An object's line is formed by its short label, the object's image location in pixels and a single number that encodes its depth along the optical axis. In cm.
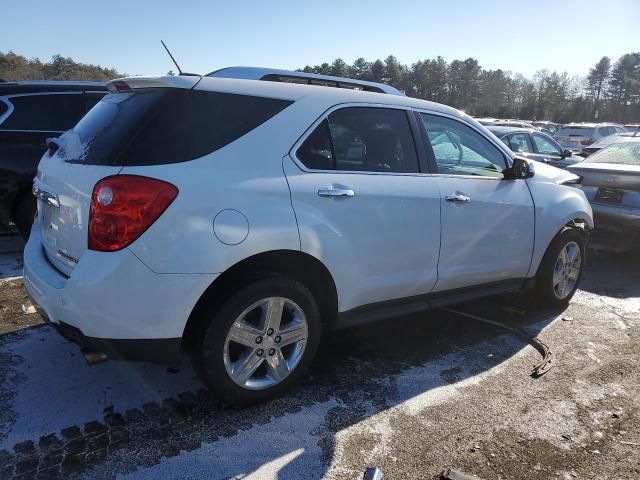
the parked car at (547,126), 3184
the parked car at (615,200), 645
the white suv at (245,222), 258
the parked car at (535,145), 995
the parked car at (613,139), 830
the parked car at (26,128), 539
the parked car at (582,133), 2117
